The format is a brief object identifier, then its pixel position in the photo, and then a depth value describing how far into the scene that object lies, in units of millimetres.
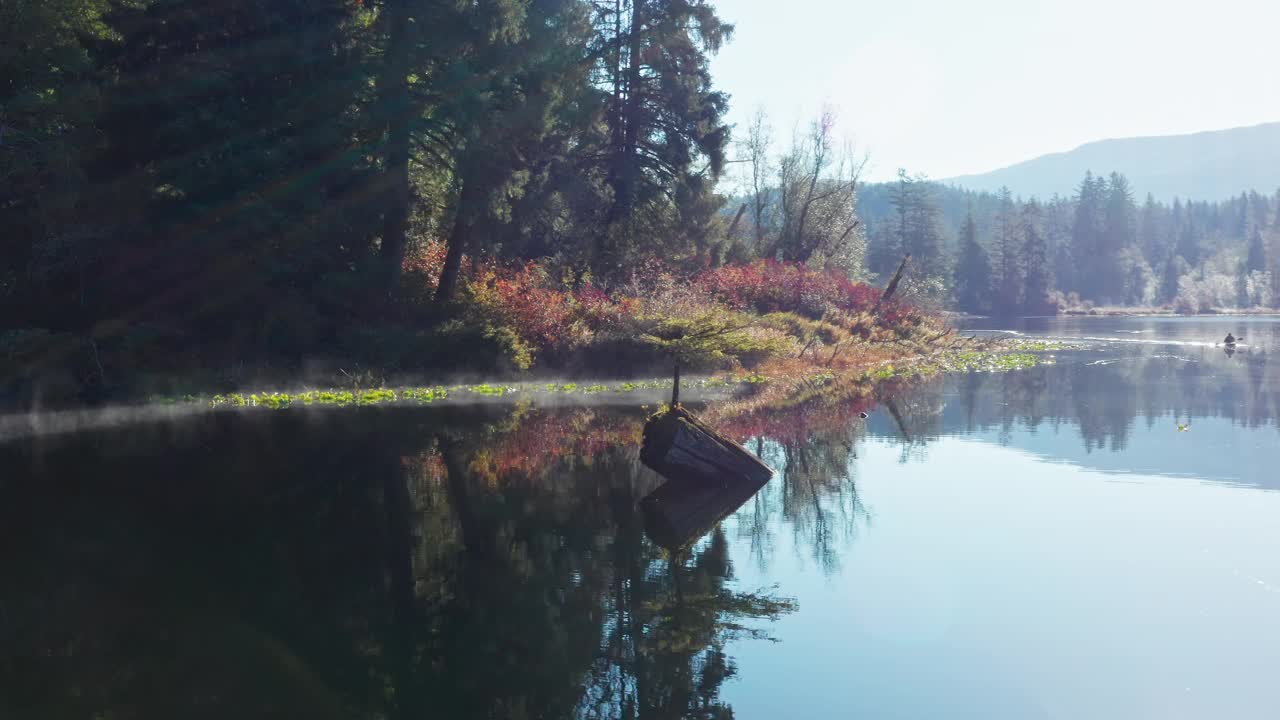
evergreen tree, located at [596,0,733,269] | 31234
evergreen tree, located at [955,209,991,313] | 96562
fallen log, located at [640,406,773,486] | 11859
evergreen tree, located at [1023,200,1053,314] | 98125
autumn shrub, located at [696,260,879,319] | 34750
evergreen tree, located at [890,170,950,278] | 94250
